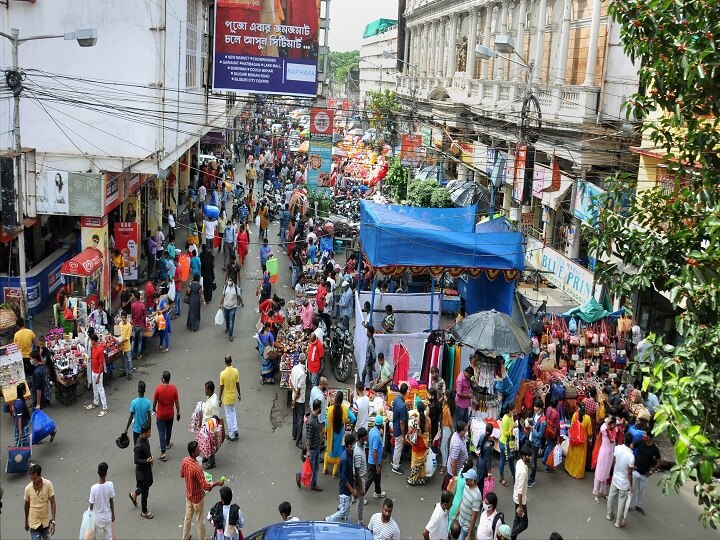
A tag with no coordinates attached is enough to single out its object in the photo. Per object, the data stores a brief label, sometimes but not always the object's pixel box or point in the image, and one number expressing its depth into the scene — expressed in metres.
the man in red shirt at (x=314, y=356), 14.19
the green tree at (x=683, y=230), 6.04
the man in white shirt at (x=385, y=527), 8.68
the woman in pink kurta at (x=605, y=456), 11.48
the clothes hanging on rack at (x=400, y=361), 14.65
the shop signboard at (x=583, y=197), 19.58
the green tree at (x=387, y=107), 48.00
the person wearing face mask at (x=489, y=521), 9.01
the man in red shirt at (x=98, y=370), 13.01
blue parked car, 7.84
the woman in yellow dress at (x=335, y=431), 11.34
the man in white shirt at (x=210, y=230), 22.16
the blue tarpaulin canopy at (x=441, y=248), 14.74
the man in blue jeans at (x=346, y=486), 10.06
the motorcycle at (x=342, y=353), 15.41
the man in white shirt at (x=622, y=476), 10.71
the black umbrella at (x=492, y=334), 13.01
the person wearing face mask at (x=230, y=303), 17.14
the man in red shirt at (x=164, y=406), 11.45
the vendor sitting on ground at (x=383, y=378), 13.78
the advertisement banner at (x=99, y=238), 17.78
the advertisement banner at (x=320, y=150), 30.62
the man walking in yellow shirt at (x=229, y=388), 12.38
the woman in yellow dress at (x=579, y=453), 12.20
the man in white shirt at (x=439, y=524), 9.07
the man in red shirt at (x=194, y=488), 9.19
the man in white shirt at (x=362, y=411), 12.02
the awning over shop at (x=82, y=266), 16.16
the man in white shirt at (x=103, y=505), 8.81
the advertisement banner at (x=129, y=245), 19.33
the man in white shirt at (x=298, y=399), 12.29
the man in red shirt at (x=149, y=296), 16.75
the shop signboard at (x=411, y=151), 34.38
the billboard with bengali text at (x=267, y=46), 23.14
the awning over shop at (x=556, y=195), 22.41
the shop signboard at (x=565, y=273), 19.55
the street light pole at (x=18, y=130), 13.39
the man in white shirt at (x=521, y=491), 9.40
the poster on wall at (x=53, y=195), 17.45
